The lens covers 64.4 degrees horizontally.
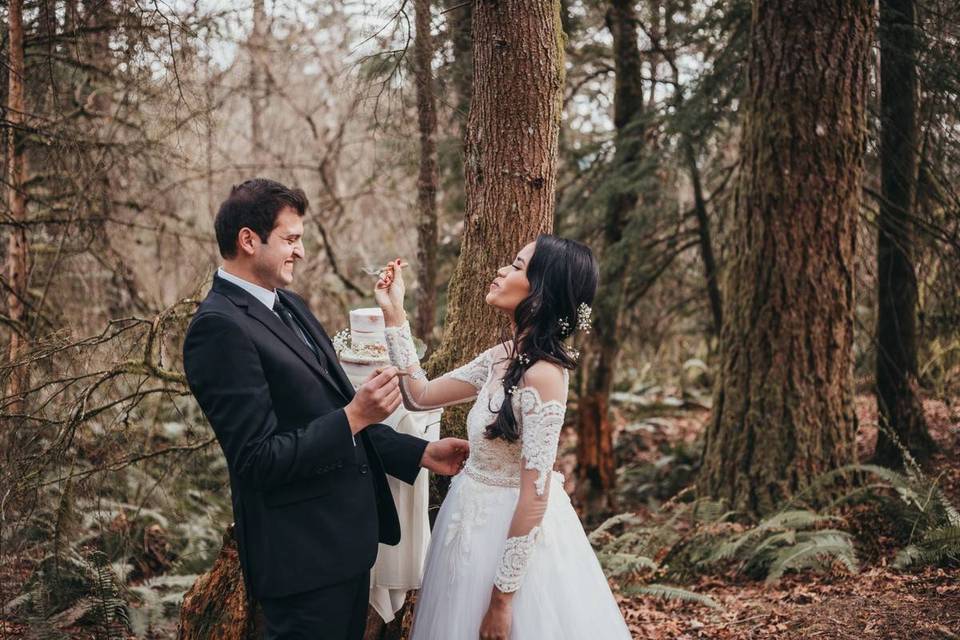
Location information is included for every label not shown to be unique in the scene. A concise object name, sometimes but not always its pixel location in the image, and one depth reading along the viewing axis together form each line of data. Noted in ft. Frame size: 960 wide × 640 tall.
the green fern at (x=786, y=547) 16.63
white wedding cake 11.38
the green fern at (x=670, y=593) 15.79
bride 9.34
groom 8.77
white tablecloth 11.25
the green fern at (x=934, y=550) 15.68
